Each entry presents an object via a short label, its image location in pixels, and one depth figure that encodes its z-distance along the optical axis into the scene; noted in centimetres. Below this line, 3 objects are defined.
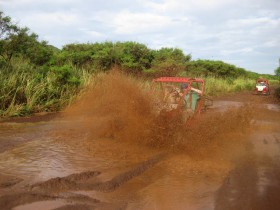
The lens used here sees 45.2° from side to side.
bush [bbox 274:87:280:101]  2424
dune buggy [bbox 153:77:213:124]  773
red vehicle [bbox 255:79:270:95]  2992
